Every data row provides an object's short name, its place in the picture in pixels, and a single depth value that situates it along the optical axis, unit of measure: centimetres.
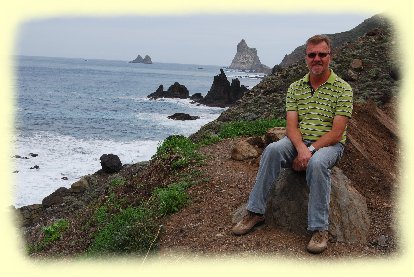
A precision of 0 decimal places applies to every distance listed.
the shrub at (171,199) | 868
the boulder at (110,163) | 2353
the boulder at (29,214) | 1780
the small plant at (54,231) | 1166
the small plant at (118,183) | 1287
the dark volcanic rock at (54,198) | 1906
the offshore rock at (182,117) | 4797
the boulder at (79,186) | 2068
